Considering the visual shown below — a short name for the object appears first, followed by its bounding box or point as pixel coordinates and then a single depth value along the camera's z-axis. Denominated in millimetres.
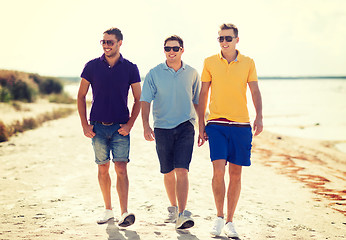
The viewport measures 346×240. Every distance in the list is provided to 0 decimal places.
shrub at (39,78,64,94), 30558
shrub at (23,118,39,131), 14258
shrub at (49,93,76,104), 26669
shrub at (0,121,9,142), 11614
